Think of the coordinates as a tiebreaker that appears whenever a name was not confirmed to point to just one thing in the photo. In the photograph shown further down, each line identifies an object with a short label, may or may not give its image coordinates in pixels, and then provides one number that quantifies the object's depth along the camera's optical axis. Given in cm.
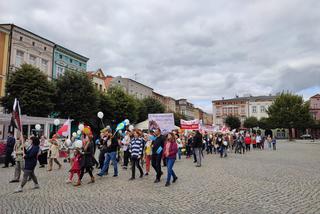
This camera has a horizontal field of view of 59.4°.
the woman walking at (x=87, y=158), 948
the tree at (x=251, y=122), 8494
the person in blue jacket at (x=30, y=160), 840
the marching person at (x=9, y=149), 1411
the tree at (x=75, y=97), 3178
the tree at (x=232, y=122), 8506
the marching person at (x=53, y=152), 1324
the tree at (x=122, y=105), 4078
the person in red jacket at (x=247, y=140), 2805
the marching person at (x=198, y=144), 1426
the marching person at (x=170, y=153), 932
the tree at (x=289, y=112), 6206
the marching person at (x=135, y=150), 1035
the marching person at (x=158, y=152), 1005
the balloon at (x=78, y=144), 957
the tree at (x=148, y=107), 4911
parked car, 7831
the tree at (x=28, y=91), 2680
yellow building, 3106
